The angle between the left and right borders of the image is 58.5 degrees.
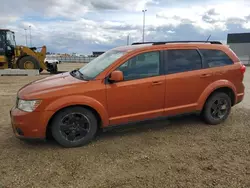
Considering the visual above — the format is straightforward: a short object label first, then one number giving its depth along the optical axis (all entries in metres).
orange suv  3.60
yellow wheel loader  14.48
